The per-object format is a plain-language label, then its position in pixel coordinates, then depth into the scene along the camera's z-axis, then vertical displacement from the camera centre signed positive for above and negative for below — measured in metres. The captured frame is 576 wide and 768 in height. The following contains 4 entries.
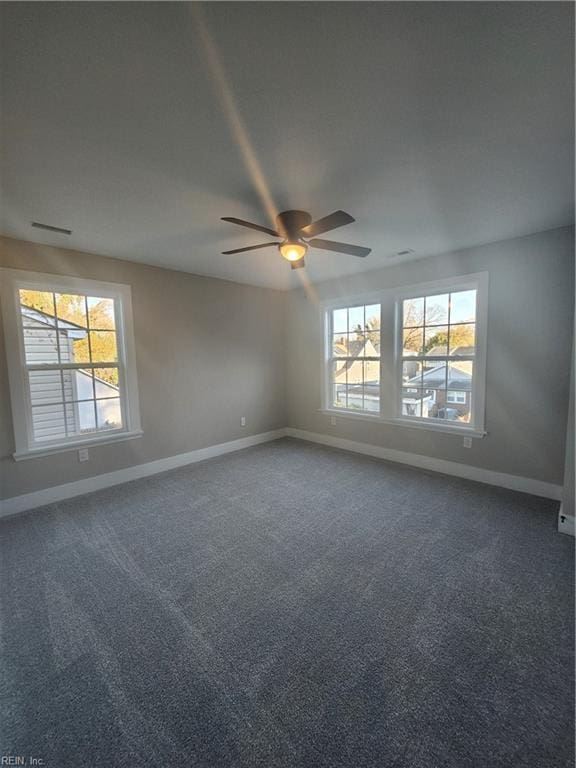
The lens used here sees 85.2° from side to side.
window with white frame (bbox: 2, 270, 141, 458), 2.95 -0.01
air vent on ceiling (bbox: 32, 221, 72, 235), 2.60 +1.13
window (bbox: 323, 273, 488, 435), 3.44 -0.03
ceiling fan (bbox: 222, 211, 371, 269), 2.28 +0.89
